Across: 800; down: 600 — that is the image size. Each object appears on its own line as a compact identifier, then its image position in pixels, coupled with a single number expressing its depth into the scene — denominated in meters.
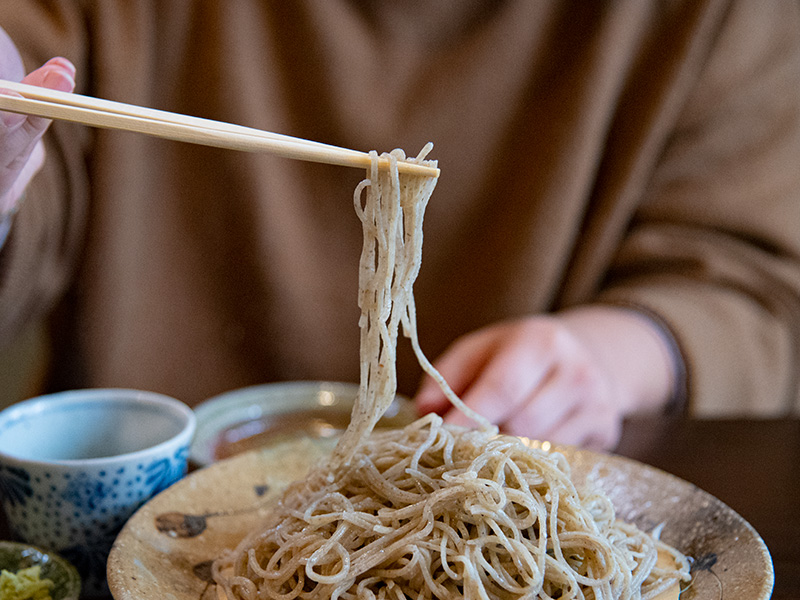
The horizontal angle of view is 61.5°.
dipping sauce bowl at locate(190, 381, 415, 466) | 1.27
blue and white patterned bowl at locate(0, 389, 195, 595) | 0.73
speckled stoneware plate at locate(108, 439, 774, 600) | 0.66
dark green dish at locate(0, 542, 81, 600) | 0.64
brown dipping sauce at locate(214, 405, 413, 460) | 1.27
